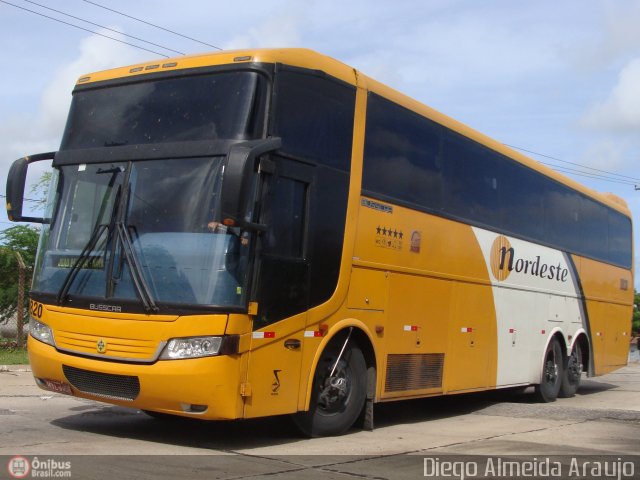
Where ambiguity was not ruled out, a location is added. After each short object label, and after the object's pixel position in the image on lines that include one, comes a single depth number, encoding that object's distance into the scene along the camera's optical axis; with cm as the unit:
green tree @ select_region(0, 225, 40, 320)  1727
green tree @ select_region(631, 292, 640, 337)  5361
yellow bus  753
